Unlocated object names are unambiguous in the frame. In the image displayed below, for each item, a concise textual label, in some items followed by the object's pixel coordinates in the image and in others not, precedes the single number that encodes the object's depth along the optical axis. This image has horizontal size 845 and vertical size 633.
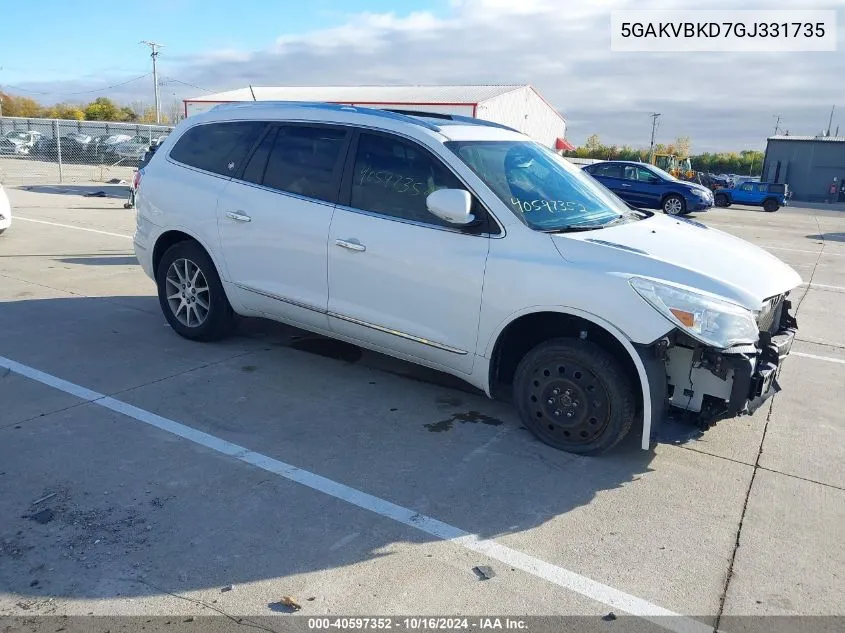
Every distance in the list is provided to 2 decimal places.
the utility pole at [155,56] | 60.86
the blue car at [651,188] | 22.18
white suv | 3.91
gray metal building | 46.53
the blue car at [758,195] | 32.38
